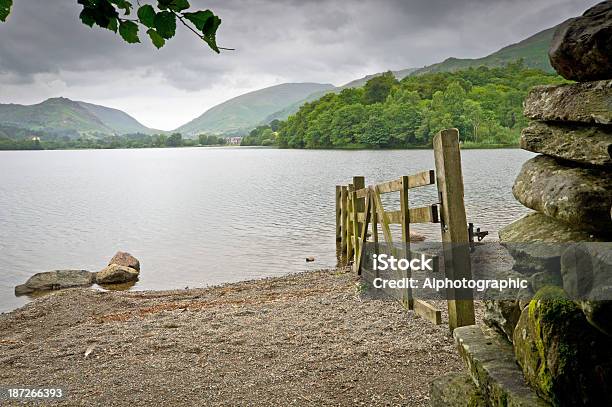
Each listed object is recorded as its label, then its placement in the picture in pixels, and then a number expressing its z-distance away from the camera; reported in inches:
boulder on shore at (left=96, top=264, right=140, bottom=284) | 722.8
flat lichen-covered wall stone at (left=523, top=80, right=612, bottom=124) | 139.2
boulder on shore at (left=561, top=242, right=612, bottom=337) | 104.2
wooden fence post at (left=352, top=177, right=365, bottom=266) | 534.9
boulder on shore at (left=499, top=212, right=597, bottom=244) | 140.0
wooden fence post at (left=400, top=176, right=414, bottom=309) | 333.4
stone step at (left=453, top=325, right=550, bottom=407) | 127.1
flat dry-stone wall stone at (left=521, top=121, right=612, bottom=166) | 136.6
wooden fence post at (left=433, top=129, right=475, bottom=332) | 268.8
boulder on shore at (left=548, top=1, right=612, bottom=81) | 134.7
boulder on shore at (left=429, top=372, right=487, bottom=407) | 149.6
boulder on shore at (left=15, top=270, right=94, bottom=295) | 689.0
